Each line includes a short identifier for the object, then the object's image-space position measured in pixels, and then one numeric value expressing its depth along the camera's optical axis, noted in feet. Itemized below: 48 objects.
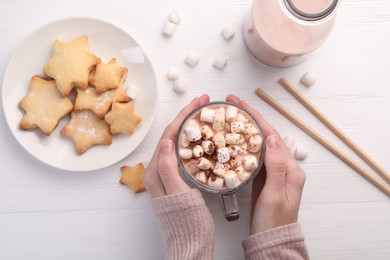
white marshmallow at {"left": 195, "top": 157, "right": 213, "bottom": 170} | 2.38
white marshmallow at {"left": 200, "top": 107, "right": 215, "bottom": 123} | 2.46
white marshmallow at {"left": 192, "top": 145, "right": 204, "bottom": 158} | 2.40
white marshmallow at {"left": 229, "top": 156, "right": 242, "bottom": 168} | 2.42
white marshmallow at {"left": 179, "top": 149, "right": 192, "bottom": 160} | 2.44
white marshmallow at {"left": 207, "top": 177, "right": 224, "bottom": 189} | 2.41
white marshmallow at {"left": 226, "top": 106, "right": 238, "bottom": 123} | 2.47
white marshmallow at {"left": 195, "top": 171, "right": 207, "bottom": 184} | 2.43
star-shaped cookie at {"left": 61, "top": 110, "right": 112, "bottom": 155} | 2.78
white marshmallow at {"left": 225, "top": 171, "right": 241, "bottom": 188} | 2.38
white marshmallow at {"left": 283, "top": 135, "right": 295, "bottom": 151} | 2.90
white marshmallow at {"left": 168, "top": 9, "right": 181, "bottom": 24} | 2.87
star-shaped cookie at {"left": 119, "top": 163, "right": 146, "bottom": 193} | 2.85
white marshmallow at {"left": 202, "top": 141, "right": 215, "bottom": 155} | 2.38
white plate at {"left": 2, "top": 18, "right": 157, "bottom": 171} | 2.74
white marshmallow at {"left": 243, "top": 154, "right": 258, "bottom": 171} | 2.42
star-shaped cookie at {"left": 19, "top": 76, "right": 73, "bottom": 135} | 2.74
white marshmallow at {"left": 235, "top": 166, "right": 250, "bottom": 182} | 2.42
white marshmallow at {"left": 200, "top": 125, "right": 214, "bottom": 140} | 2.42
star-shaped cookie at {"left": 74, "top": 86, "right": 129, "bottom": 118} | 2.77
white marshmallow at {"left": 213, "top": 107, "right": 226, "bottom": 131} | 2.44
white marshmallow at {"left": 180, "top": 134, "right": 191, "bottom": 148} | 2.46
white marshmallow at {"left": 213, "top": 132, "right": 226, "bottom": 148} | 2.39
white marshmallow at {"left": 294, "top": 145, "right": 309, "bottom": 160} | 2.89
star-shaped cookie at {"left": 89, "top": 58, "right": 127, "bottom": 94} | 2.73
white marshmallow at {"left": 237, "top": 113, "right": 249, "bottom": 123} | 2.50
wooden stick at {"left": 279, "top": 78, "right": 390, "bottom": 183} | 2.91
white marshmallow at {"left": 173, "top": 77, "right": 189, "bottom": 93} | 2.86
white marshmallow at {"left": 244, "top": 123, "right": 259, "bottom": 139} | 2.45
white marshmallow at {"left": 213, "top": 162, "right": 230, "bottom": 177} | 2.39
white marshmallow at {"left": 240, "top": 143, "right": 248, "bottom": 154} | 2.44
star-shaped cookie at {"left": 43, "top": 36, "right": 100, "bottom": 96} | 2.70
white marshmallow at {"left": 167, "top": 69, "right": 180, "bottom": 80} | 2.87
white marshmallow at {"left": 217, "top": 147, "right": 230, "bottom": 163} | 2.35
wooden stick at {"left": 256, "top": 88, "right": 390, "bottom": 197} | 2.89
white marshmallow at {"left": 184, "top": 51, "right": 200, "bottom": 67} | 2.87
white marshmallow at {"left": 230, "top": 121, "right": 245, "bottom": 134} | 2.43
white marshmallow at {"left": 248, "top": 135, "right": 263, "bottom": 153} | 2.43
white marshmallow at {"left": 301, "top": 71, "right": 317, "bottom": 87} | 2.88
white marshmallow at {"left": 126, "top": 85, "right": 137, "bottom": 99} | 2.83
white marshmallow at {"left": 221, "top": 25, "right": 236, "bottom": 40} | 2.87
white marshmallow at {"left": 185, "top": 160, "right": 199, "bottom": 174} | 2.44
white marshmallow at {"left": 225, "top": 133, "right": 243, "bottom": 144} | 2.40
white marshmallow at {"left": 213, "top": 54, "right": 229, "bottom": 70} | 2.87
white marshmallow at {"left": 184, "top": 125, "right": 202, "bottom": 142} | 2.40
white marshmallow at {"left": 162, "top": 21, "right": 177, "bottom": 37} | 2.87
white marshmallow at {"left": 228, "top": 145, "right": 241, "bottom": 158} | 2.39
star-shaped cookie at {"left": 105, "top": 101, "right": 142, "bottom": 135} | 2.74
